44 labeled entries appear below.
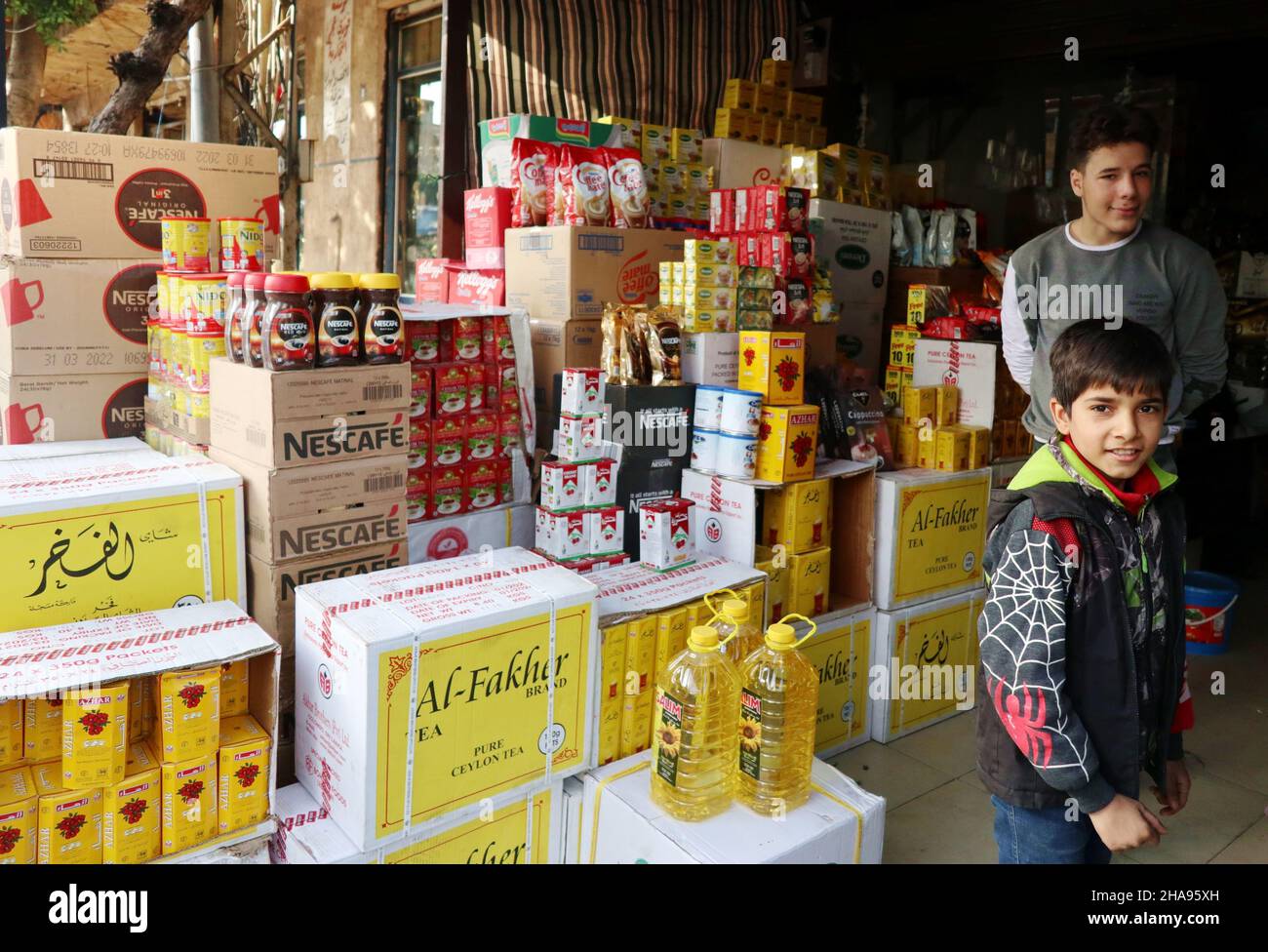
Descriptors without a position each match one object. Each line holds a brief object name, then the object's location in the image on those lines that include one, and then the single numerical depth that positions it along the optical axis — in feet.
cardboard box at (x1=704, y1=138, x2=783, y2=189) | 17.33
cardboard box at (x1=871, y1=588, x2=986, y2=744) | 12.80
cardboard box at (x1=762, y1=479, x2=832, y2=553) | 11.72
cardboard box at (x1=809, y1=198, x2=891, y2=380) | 16.35
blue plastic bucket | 15.74
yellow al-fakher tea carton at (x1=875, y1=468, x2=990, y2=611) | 12.59
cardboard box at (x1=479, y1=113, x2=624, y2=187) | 14.75
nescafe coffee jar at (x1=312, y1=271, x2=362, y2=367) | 8.80
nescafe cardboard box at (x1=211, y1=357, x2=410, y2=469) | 8.57
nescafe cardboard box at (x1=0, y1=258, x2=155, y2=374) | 10.46
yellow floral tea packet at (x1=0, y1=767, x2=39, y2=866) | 6.64
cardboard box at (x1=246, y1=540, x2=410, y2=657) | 8.80
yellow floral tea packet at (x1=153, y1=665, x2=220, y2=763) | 7.07
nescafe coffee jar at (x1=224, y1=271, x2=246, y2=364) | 9.06
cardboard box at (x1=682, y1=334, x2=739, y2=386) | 12.21
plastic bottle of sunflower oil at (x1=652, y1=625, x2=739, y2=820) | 8.00
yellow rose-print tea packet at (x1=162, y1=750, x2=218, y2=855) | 7.14
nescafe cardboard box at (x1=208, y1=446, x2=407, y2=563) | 8.74
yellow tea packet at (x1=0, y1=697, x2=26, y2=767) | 6.97
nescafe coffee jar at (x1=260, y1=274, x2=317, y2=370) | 8.50
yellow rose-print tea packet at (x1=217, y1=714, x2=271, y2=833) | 7.41
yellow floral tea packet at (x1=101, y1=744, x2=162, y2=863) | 6.95
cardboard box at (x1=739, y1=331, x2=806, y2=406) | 11.76
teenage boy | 9.66
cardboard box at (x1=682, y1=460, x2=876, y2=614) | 11.40
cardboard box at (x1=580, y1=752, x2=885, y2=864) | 7.68
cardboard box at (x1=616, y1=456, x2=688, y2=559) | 11.70
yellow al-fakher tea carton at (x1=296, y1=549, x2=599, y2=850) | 7.53
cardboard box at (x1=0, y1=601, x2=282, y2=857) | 6.91
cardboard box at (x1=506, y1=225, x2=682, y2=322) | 12.80
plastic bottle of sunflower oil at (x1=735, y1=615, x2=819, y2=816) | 8.09
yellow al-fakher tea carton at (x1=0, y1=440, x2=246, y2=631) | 7.90
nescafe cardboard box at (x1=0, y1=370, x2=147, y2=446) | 10.63
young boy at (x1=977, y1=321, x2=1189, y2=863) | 5.67
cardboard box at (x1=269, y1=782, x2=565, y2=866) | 7.70
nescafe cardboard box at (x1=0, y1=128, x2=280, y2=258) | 10.53
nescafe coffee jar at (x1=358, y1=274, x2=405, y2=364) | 9.09
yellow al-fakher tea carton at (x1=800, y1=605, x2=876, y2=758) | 12.10
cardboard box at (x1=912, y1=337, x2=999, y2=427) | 13.98
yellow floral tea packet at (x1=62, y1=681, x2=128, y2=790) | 6.75
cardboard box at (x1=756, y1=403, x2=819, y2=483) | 11.54
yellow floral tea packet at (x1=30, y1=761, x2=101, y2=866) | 6.77
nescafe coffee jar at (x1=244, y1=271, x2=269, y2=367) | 8.75
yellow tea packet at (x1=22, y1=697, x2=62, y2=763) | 7.09
